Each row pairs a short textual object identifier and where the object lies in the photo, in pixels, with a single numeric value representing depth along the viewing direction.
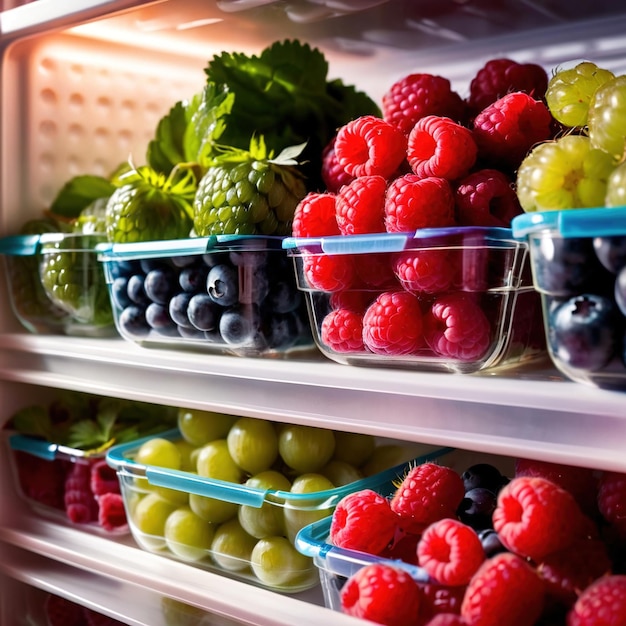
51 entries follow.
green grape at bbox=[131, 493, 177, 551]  0.52
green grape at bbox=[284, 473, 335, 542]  0.47
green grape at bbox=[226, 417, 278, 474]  0.50
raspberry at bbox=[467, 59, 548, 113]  0.46
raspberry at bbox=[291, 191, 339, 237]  0.45
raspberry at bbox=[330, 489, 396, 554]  0.43
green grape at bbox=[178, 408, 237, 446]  0.53
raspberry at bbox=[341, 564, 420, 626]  0.41
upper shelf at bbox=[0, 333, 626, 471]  0.39
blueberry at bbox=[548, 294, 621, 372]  0.38
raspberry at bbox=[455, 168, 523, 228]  0.43
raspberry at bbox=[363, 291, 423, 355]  0.43
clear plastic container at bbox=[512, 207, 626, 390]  0.37
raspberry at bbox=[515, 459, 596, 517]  0.43
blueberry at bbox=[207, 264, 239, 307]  0.48
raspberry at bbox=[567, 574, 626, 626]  0.38
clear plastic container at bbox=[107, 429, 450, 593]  0.47
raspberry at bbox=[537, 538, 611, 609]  0.40
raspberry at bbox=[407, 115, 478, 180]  0.43
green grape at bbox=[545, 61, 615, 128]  0.43
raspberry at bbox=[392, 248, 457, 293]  0.42
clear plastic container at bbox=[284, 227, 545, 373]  0.42
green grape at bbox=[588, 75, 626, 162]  0.39
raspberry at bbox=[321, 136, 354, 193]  0.48
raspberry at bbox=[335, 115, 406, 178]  0.45
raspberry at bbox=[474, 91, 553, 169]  0.44
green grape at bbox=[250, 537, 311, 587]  0.48
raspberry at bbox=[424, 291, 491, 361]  0.42
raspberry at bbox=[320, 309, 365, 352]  0.44
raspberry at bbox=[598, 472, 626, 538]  0.41
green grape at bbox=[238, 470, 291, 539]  0.48
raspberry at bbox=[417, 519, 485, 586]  0.40
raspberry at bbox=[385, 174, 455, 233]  0.42
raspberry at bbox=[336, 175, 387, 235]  0.44
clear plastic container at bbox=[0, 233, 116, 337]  0.55
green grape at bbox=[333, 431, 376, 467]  0.51
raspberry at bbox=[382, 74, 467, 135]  0.46
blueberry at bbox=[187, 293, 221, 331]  0.48
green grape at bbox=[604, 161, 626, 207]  0.38
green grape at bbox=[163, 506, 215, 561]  0.50
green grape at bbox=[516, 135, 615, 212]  0.39
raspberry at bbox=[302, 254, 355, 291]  0.44
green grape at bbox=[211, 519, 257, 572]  0.49
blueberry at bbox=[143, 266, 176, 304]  0.50
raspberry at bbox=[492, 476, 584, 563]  0.39
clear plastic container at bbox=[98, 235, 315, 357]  0.48
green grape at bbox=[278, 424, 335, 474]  0.50
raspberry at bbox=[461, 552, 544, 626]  0.39
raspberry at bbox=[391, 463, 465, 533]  0.43
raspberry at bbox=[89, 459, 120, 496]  0.55
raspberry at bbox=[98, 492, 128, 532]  0.55
